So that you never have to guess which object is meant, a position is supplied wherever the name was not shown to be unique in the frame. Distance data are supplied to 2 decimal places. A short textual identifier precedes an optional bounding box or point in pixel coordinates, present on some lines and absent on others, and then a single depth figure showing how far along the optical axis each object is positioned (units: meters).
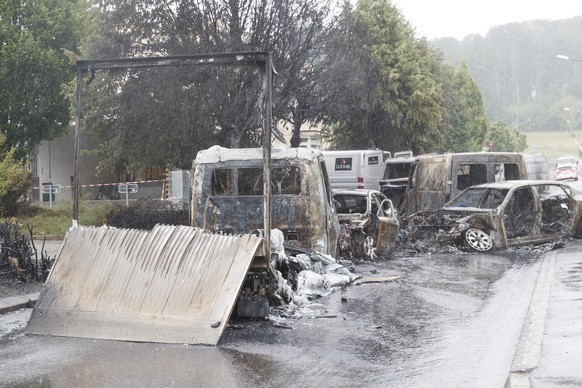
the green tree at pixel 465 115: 55.01
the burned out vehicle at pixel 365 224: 14.33
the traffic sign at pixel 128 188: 22.52
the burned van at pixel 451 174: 20.70
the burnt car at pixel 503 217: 16.11
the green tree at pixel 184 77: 22.64
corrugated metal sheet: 7.51
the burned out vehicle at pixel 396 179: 21.98
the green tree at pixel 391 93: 33.75
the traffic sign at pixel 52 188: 24.55
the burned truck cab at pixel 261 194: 11.27
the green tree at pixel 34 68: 30.17
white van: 25.42
